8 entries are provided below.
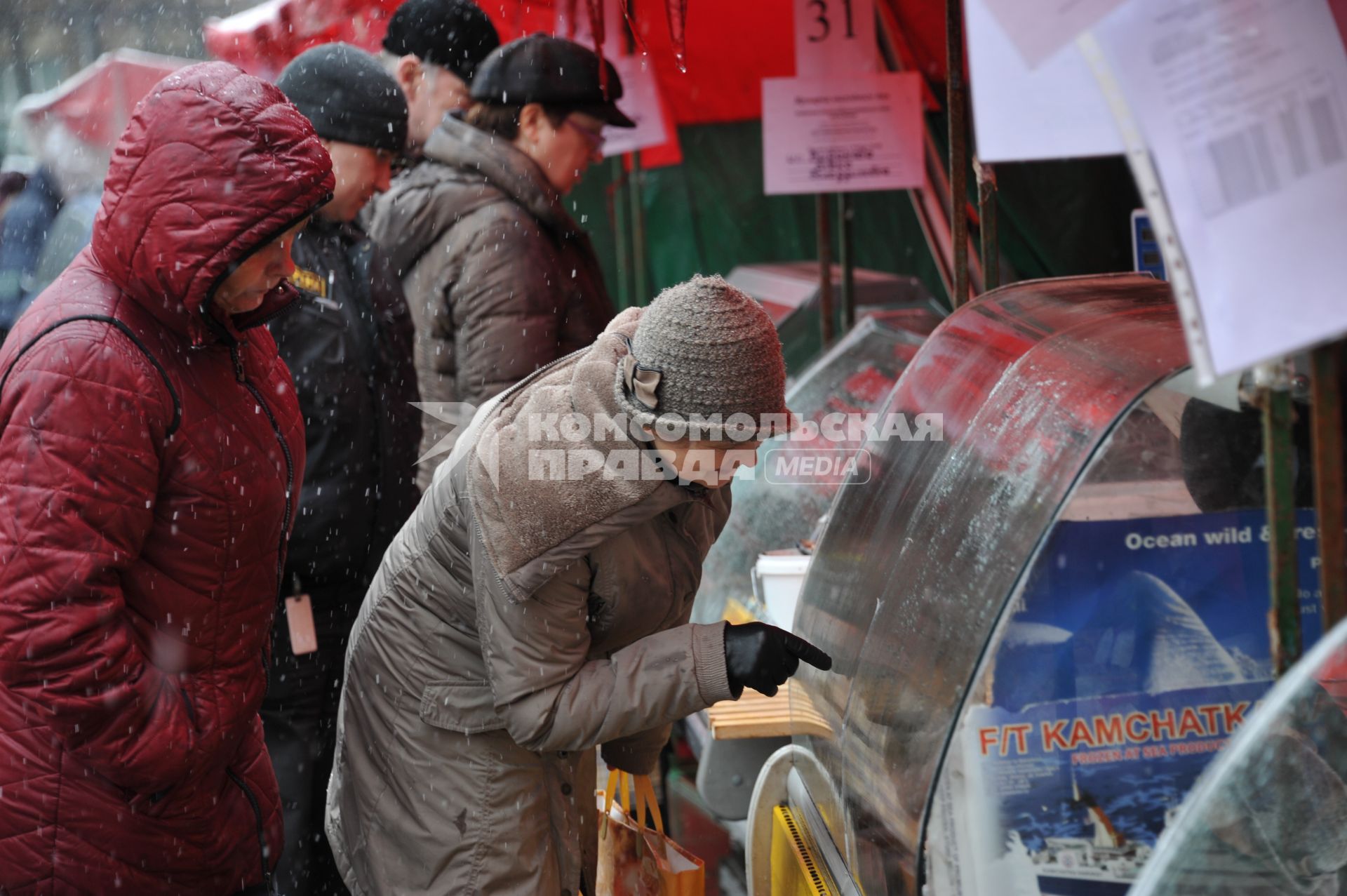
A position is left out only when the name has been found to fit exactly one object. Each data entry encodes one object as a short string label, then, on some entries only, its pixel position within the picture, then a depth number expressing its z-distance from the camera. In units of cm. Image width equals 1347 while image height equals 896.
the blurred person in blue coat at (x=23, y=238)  570
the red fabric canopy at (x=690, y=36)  489
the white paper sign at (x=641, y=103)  512
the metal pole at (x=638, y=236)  649
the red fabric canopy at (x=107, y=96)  759
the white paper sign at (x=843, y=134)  434
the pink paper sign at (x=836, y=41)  431
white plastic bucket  303
